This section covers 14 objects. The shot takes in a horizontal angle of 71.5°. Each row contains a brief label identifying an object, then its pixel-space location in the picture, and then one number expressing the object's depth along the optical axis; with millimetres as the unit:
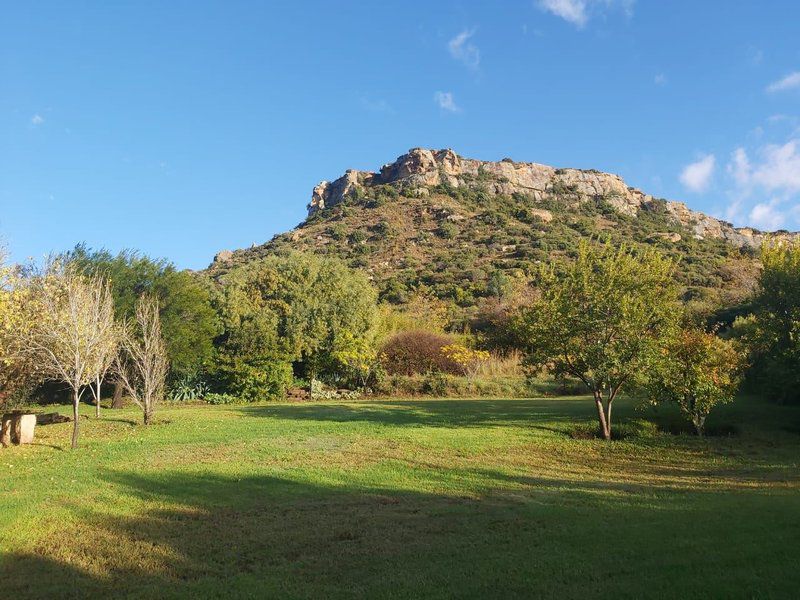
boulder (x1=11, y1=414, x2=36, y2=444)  16047
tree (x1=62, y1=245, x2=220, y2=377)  29484
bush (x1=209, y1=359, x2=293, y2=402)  31203
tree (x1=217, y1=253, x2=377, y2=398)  32719
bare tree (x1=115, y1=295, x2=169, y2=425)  20016
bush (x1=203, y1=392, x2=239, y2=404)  30703
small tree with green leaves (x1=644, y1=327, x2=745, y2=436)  17750
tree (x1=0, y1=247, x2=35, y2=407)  15758
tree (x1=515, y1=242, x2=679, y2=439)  17484
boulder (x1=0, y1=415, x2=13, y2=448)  15764
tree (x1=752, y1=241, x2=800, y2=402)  18328
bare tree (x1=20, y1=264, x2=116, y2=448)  15600
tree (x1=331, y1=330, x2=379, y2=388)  33094
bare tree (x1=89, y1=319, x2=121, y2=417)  16938
